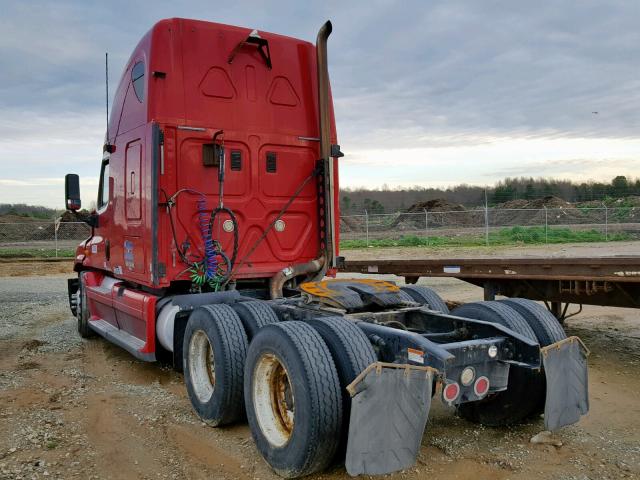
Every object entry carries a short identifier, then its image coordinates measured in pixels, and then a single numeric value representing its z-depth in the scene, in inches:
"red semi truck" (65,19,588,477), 143.9
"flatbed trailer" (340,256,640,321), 256.8
